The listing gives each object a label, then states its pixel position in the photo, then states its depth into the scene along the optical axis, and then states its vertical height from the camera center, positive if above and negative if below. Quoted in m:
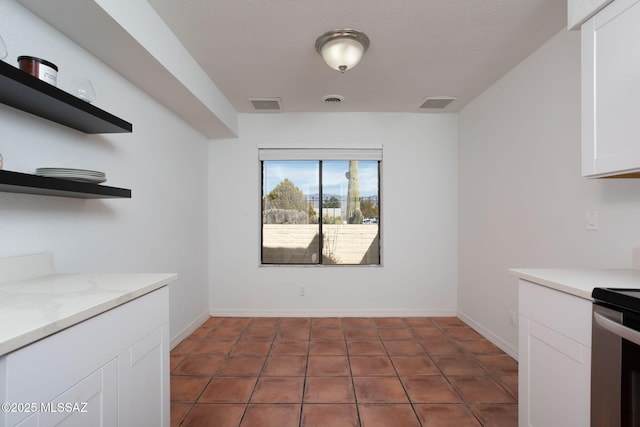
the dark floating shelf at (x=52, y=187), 1.06 +0.10
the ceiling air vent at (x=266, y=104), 3.27 +1.21
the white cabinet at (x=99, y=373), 0.74 -0.49
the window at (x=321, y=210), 3.81 +0.05
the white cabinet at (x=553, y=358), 1.13 -0.58
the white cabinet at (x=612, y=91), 1.25 +0.55
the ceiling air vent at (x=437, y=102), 3.22 +1.23
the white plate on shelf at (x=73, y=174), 1.32 +0.17
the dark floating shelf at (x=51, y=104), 1.06 +0.45
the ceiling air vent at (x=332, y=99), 3.16 +1.22
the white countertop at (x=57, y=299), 0.76 -0.29
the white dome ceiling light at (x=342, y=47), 2.05 +1.14
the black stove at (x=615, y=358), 0.95 -0.46
